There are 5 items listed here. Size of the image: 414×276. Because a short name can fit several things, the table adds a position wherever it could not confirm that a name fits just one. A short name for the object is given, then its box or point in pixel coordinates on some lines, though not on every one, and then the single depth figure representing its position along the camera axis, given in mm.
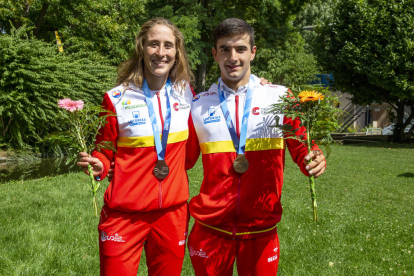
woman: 2779
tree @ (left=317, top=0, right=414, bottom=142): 20203
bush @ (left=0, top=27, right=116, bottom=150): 14758
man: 2730
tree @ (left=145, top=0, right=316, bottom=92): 20188
